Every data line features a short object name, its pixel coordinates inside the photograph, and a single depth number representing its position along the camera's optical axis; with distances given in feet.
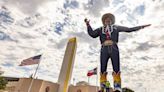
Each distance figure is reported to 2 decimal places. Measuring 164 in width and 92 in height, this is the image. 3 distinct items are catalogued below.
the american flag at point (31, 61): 61.57
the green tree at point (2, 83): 117.24
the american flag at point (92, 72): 77.89
